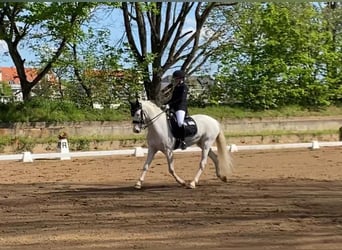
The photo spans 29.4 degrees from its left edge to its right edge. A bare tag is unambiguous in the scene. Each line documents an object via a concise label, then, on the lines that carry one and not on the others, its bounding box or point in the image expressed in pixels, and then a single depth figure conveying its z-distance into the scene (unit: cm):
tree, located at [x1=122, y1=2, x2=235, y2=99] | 3046
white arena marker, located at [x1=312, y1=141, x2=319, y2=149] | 2460
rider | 1230
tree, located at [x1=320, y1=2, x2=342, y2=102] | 3456
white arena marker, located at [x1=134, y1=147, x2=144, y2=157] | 2208
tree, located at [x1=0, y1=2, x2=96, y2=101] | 2670
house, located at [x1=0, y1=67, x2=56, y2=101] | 2856
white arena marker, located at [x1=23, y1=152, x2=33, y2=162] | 2048
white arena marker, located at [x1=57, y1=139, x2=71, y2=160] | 2111
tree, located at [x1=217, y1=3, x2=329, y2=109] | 3262
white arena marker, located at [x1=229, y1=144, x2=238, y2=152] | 2362
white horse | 1219
